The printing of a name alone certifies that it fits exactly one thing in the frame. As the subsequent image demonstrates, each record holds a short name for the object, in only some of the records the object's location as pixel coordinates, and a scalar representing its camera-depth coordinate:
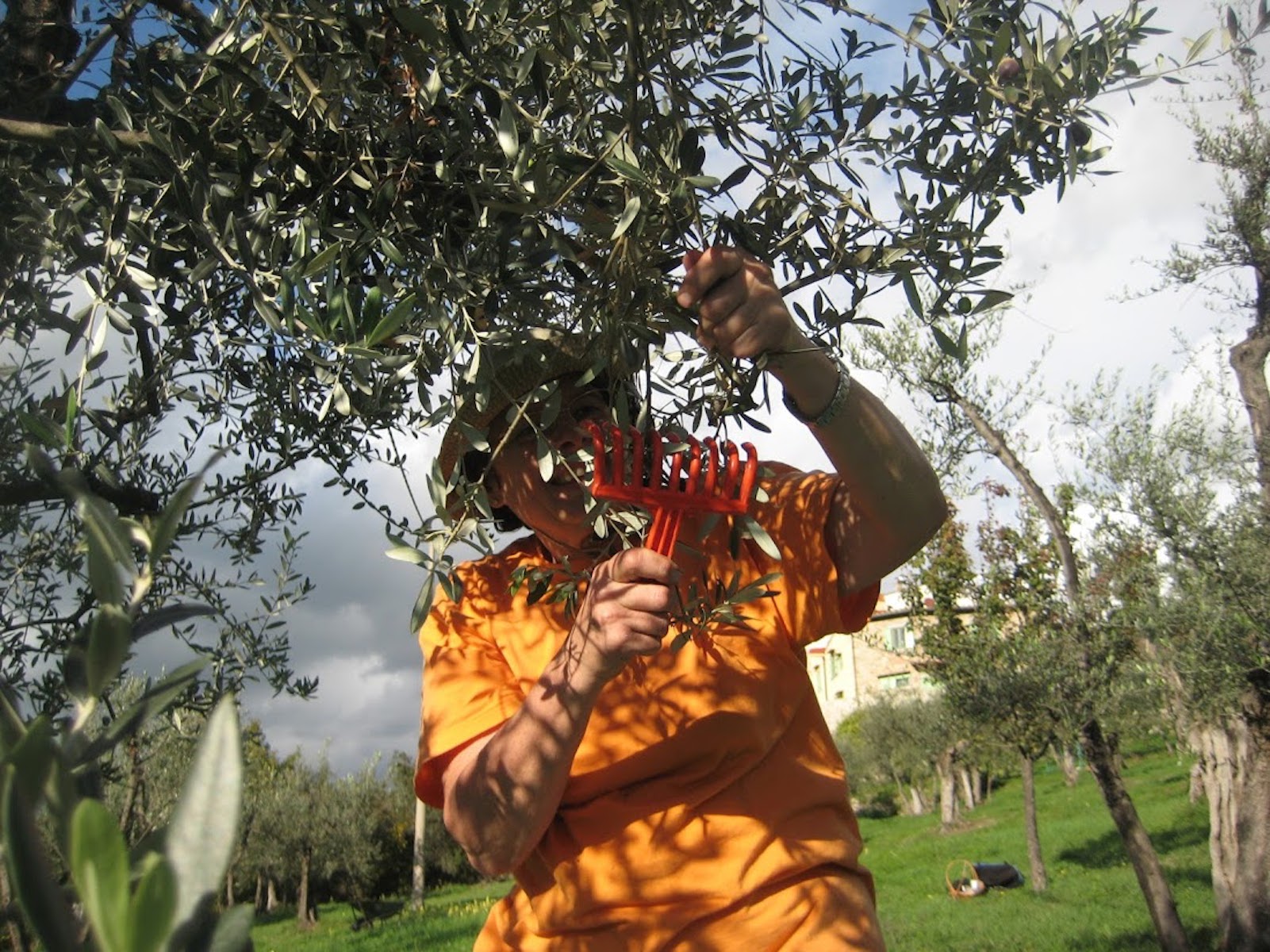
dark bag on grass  18.97
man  1.87
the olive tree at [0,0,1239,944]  1.66
